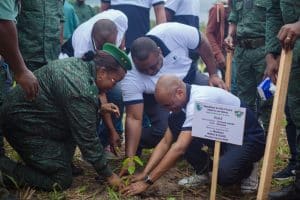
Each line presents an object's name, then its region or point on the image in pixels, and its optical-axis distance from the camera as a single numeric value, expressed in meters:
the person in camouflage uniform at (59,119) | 3.34
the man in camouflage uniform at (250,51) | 4.24
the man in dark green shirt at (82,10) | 7.64
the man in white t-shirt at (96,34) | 4.21
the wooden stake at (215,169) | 3.24
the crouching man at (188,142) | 3.44
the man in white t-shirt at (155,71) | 4.08
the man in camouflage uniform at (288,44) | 2.97
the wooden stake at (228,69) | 5.01
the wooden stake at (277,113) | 2.97
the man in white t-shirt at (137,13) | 5.07
